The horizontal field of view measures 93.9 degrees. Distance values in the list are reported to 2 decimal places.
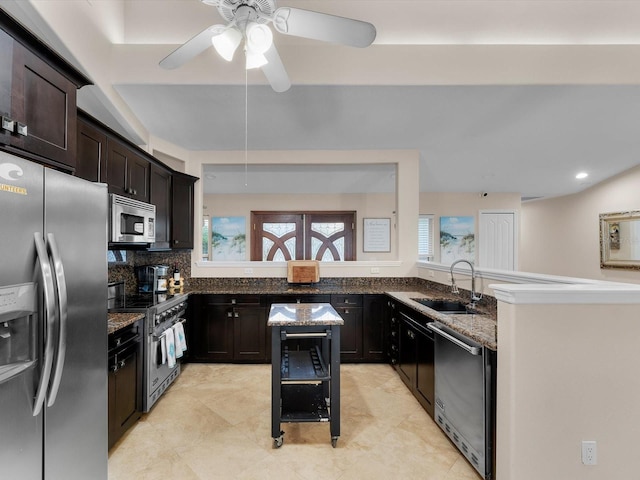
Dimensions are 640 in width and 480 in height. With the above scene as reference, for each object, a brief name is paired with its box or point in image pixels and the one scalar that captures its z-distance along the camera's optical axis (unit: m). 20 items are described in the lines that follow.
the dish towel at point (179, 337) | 2.91
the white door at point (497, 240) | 5.86
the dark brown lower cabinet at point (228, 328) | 3.50
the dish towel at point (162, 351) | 2.63
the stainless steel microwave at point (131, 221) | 2.30
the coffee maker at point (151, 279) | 3.36
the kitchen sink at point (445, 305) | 2.80
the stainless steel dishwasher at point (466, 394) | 1.73
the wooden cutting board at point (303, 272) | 3.83
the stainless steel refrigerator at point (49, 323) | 1.05
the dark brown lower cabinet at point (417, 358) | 2.41
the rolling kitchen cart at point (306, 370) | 2.10
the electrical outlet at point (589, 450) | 1.59
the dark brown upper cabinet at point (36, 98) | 1.16
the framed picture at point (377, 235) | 5.93
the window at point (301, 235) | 6.04
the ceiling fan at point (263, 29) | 1.52
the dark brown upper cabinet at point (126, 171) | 2.36
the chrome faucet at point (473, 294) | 2.62
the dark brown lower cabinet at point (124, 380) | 2.05
